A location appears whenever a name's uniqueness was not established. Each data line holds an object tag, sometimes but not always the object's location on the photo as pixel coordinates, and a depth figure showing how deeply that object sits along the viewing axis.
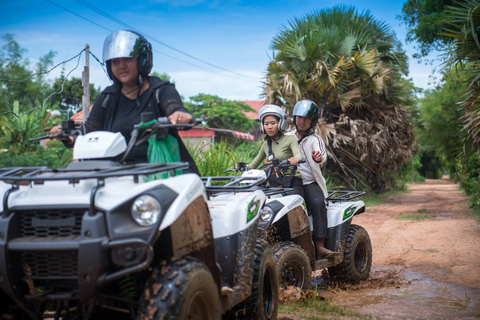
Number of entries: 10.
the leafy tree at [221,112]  37.25
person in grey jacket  6.01
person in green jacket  6.09
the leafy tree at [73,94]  40.34
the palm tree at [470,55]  10.08
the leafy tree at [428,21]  16.71
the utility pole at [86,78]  10.72
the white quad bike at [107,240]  2.59
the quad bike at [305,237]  5.06
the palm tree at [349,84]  15.70
